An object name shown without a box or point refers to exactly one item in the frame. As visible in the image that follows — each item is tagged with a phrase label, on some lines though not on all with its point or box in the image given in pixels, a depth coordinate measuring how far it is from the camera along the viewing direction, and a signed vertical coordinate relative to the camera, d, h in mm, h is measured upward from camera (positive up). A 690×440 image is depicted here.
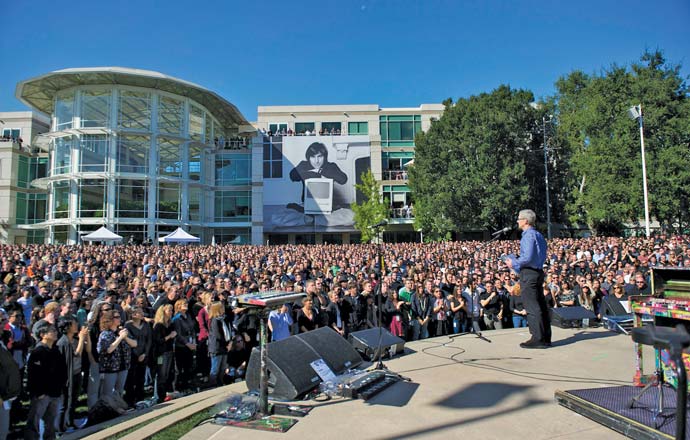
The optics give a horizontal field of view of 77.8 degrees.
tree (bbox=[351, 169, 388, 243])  41344 +3297
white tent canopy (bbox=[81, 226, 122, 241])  25431 +601
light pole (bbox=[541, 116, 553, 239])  34072 +4830
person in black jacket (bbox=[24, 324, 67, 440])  5293 -1726
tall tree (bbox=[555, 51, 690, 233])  28875 +6620
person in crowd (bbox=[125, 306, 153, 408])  7000 -1828
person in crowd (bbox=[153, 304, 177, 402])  7410 -1833
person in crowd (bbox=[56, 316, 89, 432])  5957 -1702
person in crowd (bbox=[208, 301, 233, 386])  7816 -1838
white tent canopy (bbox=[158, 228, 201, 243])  27927 +462
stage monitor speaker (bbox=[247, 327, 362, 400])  4684 -1424
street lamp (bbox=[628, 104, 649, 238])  23547 +6694
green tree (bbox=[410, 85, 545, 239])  34750 +6684
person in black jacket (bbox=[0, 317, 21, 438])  4708 -1533
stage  3625 -1586
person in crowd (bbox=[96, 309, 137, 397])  6562 -1678
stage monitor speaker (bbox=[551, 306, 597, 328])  7329 -1322
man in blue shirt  5879 -421
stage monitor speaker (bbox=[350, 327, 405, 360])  6123 -1463
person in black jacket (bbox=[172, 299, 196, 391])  7781 -1891
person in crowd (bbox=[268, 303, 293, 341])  7855 -1499
